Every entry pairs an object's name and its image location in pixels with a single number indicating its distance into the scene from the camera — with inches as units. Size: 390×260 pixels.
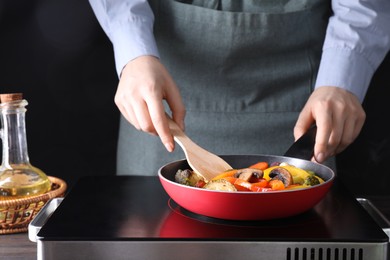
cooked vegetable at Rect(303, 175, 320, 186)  38.6
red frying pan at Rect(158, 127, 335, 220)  34.5
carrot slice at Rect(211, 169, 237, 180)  41.1
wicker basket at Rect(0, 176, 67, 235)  42.6
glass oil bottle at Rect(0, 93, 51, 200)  44.8
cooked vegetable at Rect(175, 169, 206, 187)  40.9
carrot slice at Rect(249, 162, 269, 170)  43.4
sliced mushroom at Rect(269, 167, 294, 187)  38.8
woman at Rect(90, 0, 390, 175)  59.9
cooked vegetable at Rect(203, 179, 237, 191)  36.5
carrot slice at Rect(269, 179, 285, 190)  37.8
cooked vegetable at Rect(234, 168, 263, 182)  39.2
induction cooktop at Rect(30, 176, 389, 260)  33.0
